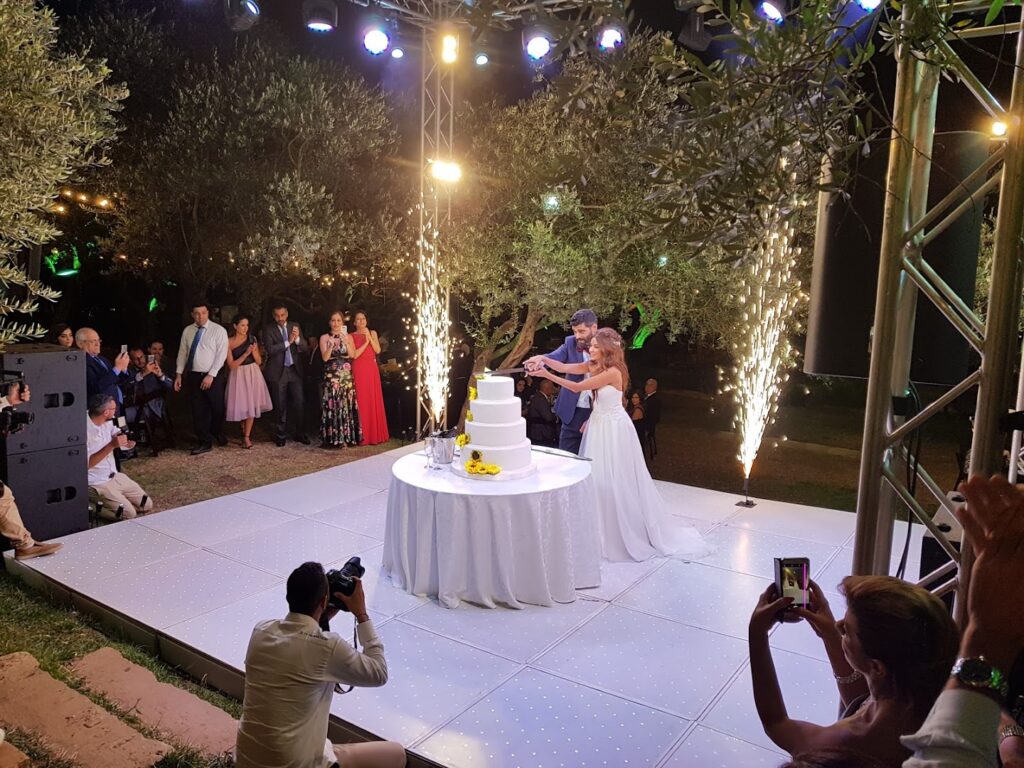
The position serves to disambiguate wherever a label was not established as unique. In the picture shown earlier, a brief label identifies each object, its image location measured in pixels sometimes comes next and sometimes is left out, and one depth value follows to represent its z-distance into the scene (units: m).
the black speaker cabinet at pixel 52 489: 5.83
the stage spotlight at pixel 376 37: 7.96
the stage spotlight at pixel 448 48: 8.45
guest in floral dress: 9.38
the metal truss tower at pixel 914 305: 2.13
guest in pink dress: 9.32
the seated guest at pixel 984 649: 1.27
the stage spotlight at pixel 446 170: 8.81
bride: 5.79
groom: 6.57
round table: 4.78
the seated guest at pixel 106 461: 6.51
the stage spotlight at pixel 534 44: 7.46
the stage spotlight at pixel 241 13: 7.30
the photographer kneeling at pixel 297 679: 2.59
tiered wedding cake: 5.28
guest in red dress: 9.61
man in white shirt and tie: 8.94
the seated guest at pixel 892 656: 1.69
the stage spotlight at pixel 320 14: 7.39
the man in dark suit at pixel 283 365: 9.57
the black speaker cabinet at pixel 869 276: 2.72
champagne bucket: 5.45
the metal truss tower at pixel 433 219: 8.65
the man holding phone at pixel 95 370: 7.59
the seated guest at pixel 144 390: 8.63
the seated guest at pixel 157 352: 8.99
